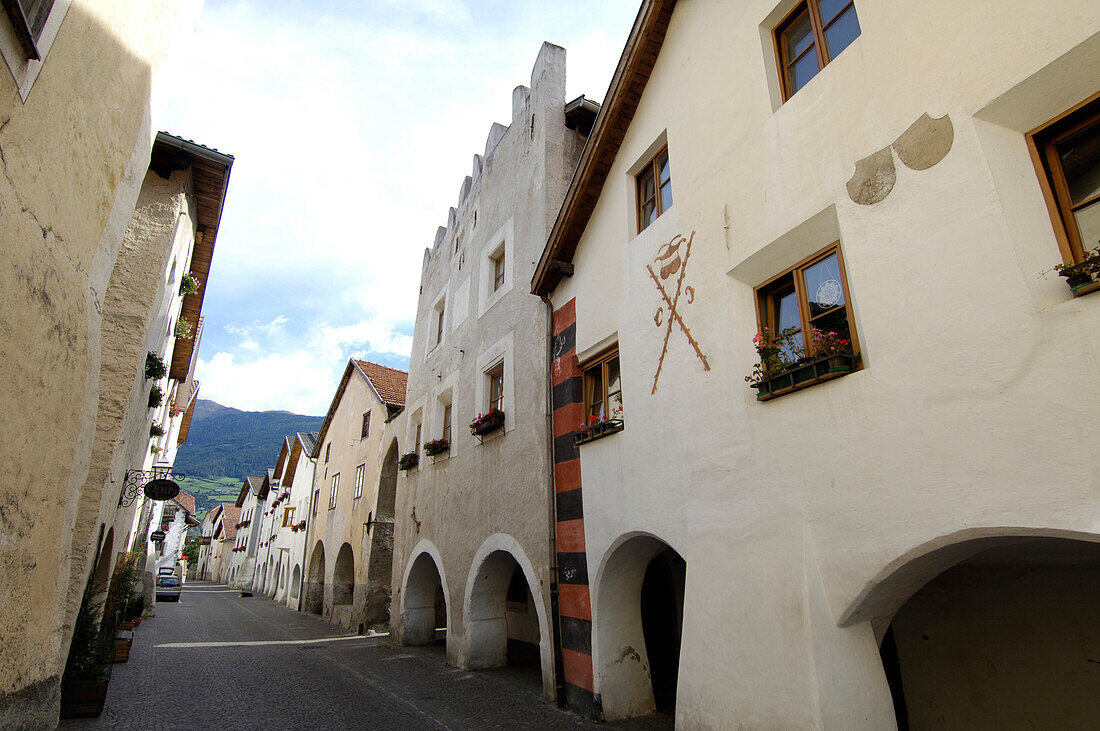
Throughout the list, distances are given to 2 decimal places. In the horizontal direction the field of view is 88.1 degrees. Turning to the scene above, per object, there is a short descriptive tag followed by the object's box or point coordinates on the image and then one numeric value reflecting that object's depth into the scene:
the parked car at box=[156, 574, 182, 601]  30.27
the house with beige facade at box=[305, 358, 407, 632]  16.83
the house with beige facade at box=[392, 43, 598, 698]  9.09
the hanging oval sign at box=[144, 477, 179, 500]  9.95
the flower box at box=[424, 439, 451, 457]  12.34
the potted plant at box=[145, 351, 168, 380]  9.15
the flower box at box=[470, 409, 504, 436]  10.00
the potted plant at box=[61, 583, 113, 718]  7.26
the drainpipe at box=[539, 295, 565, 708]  7.58
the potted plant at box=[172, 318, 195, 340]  11.77
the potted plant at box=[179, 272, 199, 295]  10.99
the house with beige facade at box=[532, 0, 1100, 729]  3.33
